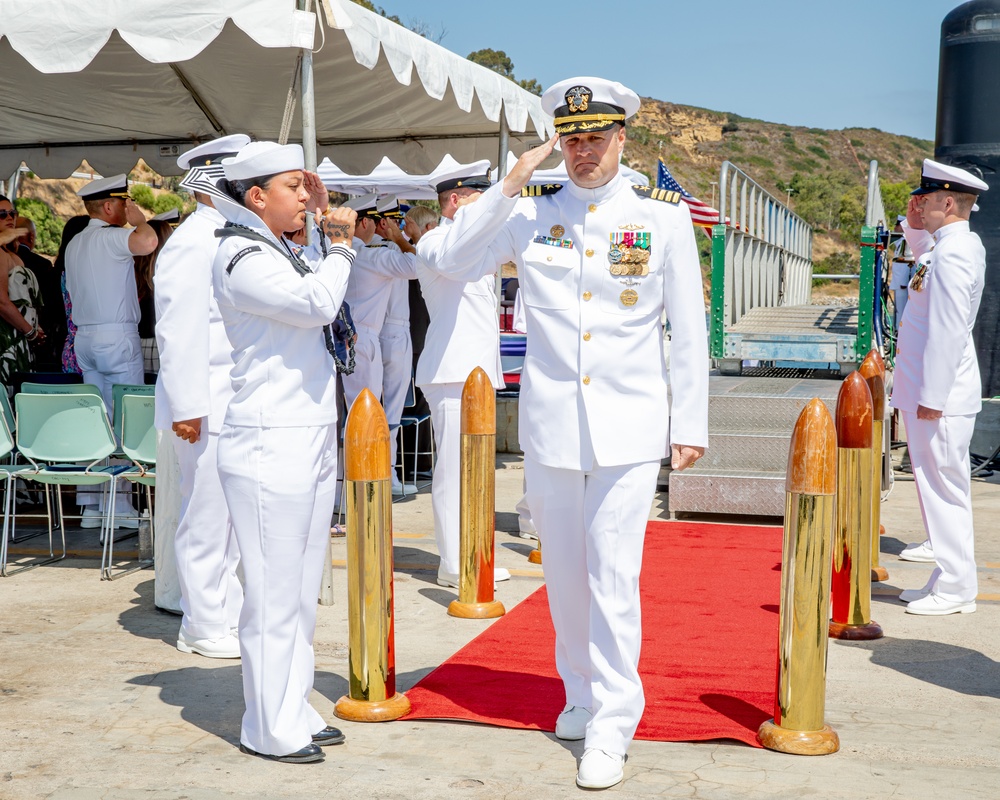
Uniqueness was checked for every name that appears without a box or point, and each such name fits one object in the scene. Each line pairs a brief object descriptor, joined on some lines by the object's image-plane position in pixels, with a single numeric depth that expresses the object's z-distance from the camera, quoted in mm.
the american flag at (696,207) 13000
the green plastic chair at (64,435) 6941
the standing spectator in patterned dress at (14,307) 8617
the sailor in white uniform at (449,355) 6570
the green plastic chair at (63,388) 6980
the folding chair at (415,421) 10414
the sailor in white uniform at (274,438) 3979
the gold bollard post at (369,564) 4418
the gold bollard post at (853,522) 5637
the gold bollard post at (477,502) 5871
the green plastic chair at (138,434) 6797
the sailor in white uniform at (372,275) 8844
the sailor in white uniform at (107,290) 8156
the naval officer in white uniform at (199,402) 5320
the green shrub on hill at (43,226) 28953
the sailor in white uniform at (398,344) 10031
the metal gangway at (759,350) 8609
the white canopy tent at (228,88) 6254
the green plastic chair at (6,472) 6969
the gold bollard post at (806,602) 4109
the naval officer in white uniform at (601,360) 3949
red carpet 4484
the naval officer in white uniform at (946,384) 6043
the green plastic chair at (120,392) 7086
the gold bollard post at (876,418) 6688
